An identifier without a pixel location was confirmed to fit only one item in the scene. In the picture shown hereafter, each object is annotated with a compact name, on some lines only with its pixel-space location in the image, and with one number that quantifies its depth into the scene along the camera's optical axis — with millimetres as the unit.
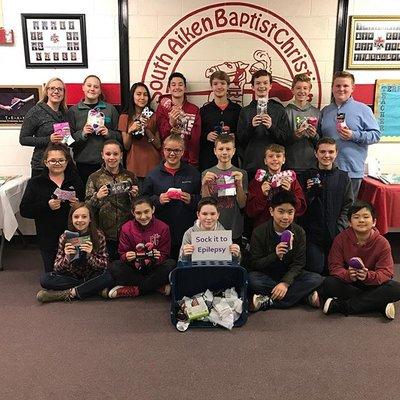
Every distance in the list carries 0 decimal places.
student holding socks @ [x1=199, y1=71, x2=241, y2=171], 4133
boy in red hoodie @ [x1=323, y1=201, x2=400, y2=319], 3287
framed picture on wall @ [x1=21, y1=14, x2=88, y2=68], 4438
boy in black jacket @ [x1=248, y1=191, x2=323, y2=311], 3408
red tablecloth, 4152
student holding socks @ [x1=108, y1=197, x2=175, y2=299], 3540
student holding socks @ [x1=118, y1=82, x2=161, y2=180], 4223
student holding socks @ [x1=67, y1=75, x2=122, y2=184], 4117
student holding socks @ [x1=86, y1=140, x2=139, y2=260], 3812
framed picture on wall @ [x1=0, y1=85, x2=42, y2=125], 4590
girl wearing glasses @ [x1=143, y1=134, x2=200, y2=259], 3803
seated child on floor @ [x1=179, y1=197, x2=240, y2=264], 3264
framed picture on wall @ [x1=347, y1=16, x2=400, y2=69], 4527
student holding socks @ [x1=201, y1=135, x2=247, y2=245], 3659
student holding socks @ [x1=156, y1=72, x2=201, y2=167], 4082
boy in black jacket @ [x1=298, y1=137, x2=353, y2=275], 3789
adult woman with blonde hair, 4199
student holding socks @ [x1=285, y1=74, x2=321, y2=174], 4040
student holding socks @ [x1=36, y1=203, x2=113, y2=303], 3525
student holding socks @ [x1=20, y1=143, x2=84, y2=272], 3840
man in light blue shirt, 4113
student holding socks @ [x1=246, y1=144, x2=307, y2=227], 3658
